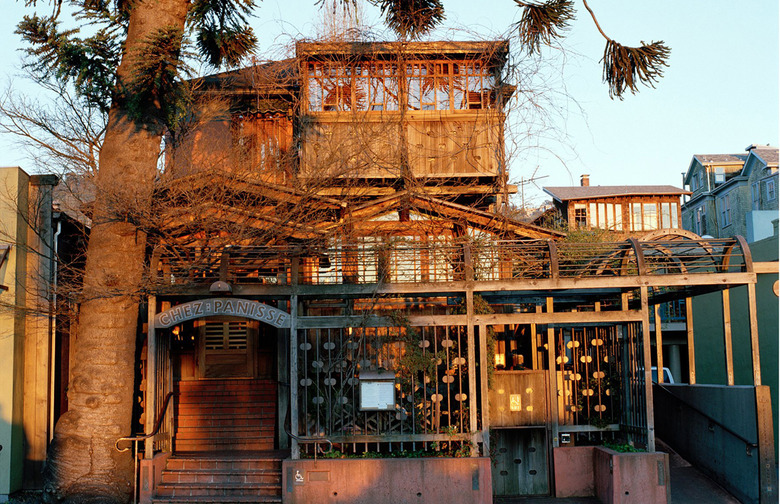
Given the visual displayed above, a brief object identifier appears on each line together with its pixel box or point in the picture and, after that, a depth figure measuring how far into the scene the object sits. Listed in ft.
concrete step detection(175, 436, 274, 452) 45.83
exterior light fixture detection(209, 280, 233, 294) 37.35
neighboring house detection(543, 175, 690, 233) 124.98
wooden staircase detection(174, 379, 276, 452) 46.16
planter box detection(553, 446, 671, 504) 37.35
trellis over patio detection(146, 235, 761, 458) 39.42
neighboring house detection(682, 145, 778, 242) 125.29
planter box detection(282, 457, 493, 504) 37.65
